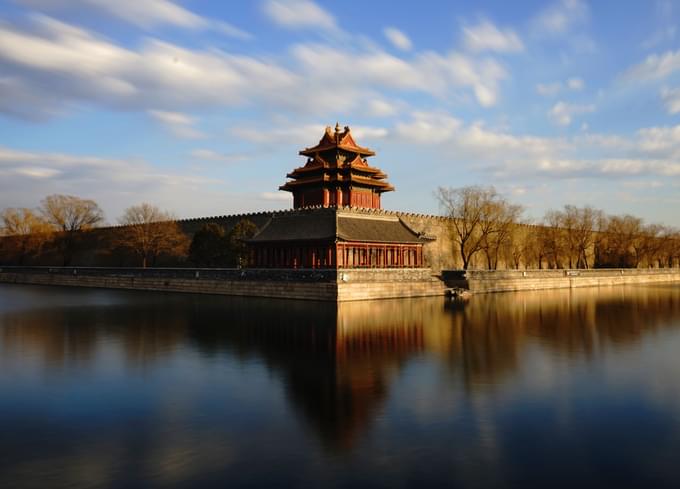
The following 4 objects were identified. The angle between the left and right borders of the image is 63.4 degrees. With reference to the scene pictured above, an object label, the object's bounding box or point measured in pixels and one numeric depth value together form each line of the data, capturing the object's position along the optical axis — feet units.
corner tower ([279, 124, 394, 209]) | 176.86
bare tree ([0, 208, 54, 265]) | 255.29
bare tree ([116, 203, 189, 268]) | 208.54
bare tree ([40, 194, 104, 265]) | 256.52
